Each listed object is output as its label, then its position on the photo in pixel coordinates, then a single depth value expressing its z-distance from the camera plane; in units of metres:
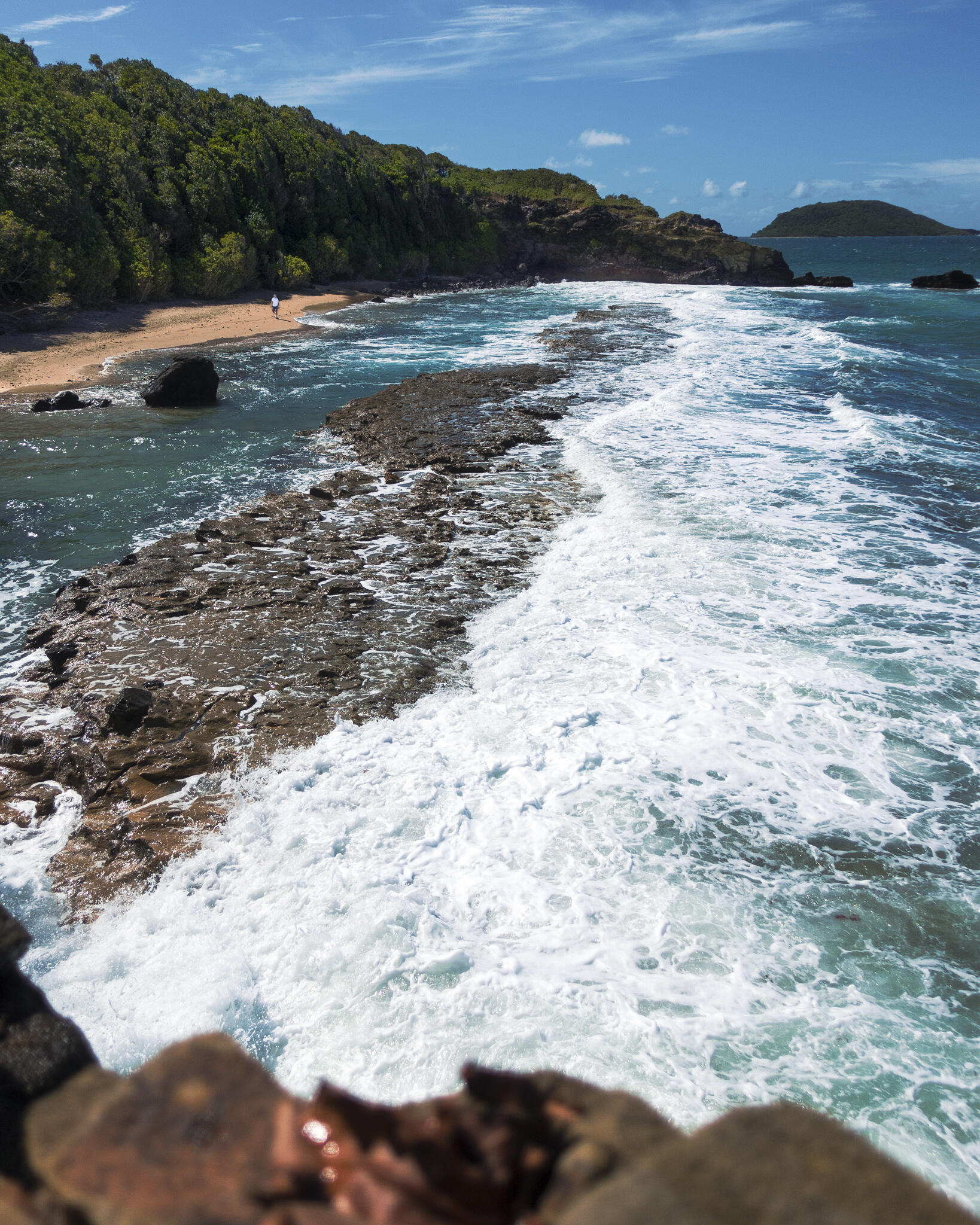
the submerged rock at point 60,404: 19.48
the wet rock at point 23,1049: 1.75
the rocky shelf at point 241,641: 6.38
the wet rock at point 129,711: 6.97
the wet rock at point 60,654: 8.12
